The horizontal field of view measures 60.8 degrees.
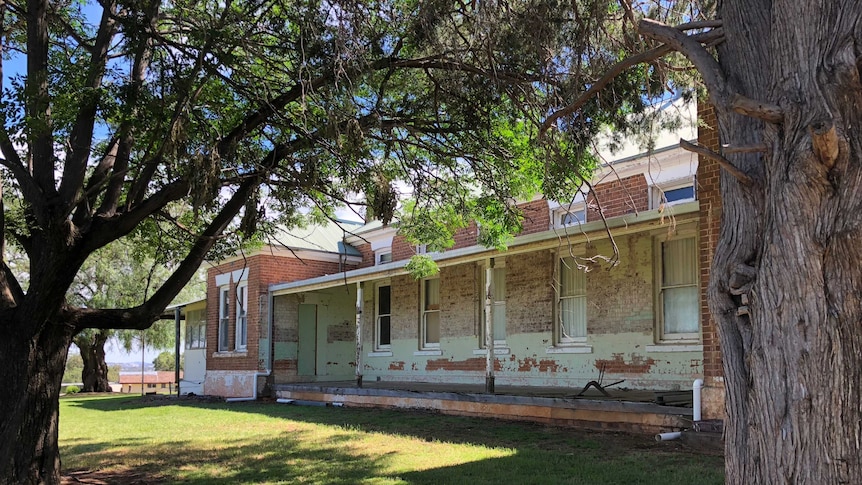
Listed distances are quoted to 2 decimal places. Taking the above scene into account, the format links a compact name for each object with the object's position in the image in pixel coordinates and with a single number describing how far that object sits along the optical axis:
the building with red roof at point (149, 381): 37.06
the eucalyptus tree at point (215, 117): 7.02
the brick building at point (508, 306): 12.27
